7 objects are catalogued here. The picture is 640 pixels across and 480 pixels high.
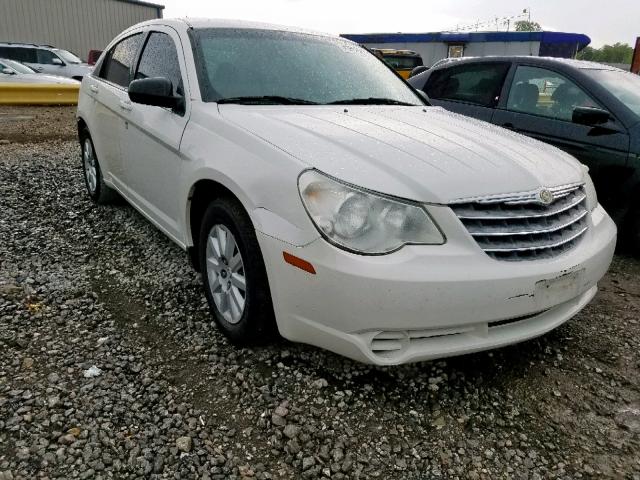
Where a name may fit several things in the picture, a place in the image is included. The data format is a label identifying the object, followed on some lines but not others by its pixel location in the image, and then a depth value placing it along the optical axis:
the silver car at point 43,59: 16.42
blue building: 22.78
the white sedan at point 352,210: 2.08
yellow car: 17.95
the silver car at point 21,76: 12.27
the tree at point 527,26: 67.89
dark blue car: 4.09
